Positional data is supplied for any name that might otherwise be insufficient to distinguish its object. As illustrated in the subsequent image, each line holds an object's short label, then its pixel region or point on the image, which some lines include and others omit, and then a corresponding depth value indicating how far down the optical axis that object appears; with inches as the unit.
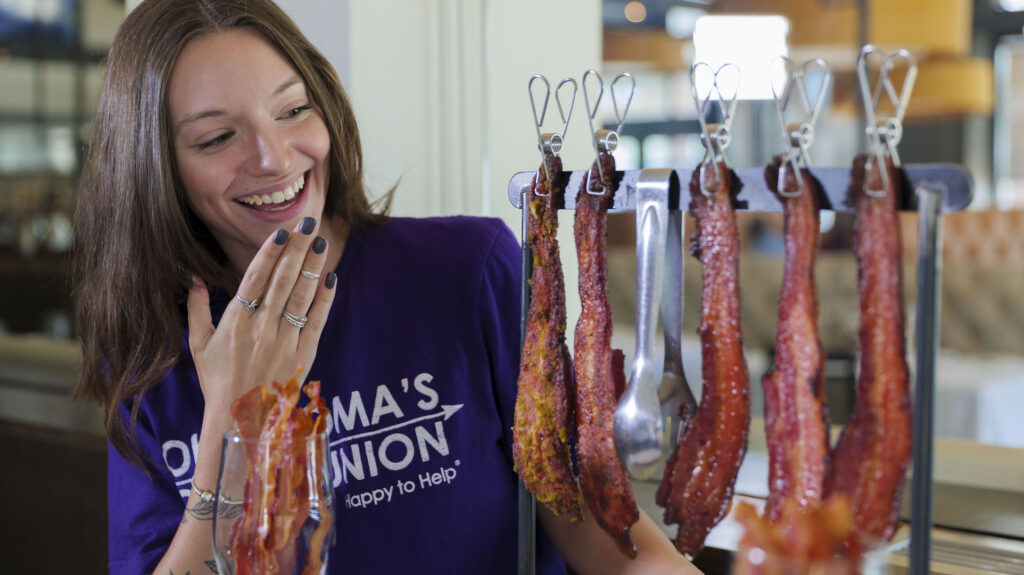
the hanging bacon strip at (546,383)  28.8
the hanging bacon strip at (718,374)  24.3
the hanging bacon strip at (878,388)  22.0
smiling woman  41.8
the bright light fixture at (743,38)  182.4
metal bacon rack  20.9
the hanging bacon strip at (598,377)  26.8
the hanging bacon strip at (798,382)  22.8
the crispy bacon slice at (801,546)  18.5
